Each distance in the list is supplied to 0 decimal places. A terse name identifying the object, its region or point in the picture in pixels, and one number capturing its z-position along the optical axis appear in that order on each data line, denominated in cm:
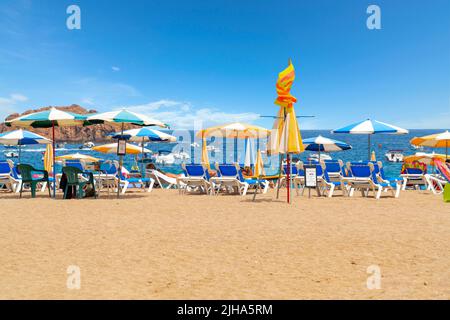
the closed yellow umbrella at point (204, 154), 1465
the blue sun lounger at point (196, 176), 1188
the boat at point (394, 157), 4631
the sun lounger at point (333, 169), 1251
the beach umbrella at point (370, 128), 1221
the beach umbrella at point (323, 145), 1530
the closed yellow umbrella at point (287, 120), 917
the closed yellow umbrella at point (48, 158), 1516
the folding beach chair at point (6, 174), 1277
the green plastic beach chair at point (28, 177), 1085
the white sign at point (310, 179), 970
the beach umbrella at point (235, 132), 1262
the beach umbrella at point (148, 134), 1435
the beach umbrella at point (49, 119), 1044
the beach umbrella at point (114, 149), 1435
